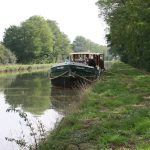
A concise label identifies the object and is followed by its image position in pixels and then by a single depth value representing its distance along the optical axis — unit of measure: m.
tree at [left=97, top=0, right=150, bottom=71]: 29.02
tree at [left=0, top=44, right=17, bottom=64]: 85.23
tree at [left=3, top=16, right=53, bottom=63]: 102.31
